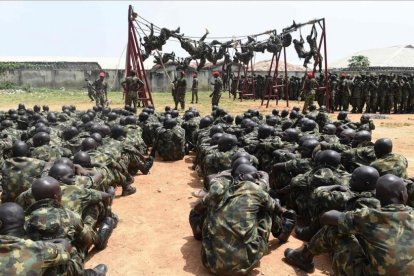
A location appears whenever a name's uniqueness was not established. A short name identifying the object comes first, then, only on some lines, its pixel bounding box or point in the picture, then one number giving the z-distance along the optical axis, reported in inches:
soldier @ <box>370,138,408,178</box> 211.0
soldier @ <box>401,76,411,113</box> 828.0
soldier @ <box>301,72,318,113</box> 705.0
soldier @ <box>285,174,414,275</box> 137.9
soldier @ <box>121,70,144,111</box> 685.9
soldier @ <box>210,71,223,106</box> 820.6
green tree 1937.3
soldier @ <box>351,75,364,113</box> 825.5
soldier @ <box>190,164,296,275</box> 175.5
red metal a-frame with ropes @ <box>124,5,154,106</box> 701.9
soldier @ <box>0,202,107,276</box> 123.4
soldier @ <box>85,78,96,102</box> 1000.4
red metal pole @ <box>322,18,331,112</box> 725.3
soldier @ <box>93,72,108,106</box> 763.4
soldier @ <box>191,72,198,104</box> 1036.5
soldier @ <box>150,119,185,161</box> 412.2
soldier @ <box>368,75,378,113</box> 822.5
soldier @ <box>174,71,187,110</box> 816.3
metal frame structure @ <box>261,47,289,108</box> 862.5
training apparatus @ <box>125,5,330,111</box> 705.0
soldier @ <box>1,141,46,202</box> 242.2
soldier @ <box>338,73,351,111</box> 839.7
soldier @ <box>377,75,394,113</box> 821.4
